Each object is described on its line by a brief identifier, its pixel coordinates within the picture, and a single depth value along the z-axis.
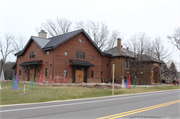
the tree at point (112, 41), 52.62
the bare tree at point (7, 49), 48.16
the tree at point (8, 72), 47.78
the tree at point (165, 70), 42.53
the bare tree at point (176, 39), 47.50
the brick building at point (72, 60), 26.77
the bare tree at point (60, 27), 53.38
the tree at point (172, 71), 42.12
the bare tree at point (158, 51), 45.90
